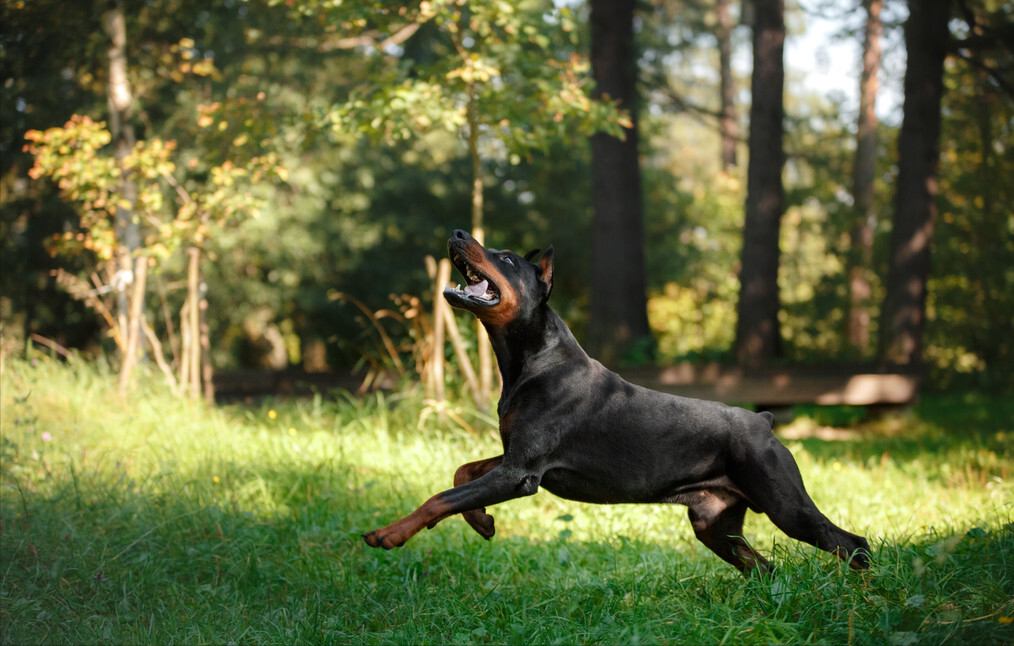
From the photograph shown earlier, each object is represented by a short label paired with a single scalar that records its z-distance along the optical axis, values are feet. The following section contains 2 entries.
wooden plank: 37.19
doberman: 13.07
